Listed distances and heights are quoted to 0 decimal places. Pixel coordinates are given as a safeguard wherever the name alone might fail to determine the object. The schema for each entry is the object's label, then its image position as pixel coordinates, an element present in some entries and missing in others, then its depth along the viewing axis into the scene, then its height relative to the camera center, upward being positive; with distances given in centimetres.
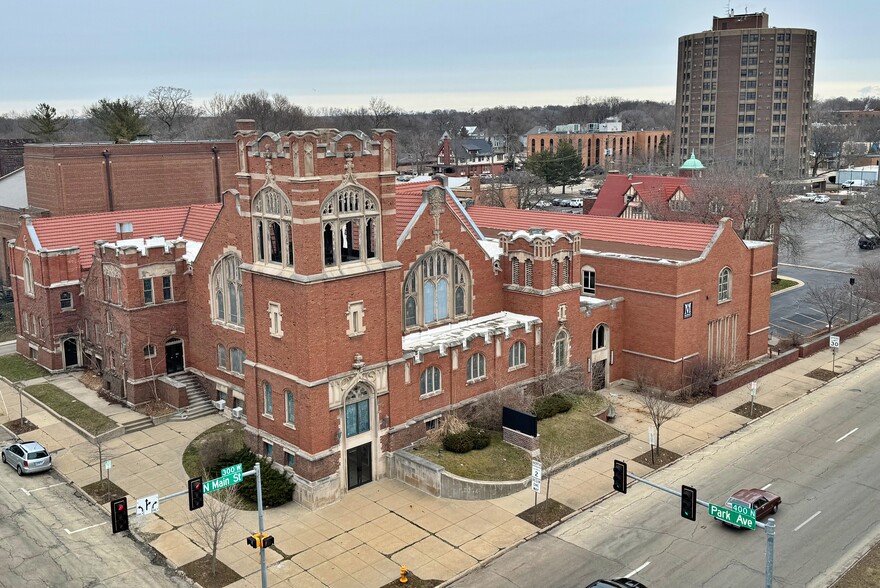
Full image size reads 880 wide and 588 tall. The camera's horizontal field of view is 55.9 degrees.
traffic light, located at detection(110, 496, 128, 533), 2375 -1008
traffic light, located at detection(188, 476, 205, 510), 2511 -1003
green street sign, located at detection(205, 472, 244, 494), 2575 -1006
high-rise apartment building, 16450 +1232
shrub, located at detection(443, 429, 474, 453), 3722 -1284
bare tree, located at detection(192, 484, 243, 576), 2920 -1352
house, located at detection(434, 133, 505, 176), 15627 -90
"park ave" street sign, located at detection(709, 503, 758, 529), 2355 -1047
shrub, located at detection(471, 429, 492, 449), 3778 -1293
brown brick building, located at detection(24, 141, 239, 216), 6338 -117
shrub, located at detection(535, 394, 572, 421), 4181 -1281
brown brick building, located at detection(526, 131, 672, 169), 18762 +95
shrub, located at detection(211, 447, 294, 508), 3419 -1350
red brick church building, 3406 -752
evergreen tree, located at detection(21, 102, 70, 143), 10444 +471
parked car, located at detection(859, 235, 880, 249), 9903 -1139
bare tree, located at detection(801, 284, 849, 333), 6141 -1165
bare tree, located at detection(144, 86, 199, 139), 15925 +930
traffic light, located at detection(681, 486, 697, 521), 2461 -1037
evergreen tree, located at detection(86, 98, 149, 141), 8875 +398
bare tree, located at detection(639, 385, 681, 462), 3956 -1342
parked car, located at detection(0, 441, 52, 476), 3725 -1323
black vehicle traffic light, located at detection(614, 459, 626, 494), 2636 -1027
